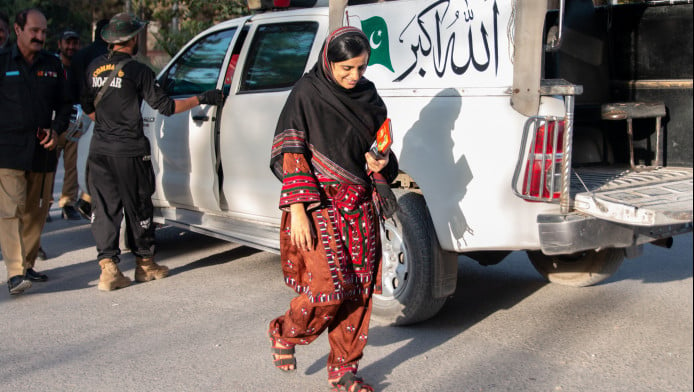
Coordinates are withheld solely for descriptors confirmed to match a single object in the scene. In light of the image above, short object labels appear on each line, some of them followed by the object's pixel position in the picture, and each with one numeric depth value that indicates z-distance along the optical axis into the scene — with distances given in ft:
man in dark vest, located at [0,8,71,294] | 18.80
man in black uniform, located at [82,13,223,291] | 18.81
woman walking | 11.80
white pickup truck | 13.12
